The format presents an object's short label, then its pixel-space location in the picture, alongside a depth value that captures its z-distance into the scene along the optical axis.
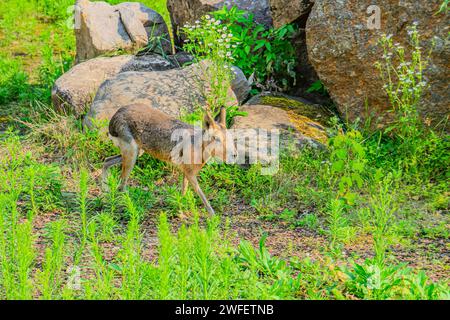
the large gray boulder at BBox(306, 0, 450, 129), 8.44
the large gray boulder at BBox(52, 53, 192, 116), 9.30
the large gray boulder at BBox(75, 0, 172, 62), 10.18
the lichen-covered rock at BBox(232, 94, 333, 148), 8.59
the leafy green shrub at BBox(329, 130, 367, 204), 7.12
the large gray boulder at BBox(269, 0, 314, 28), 9.34
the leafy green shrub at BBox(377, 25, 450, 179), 8.08
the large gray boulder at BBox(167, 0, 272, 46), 10.10
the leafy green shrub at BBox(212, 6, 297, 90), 9.66
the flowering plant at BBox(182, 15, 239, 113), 8.80
